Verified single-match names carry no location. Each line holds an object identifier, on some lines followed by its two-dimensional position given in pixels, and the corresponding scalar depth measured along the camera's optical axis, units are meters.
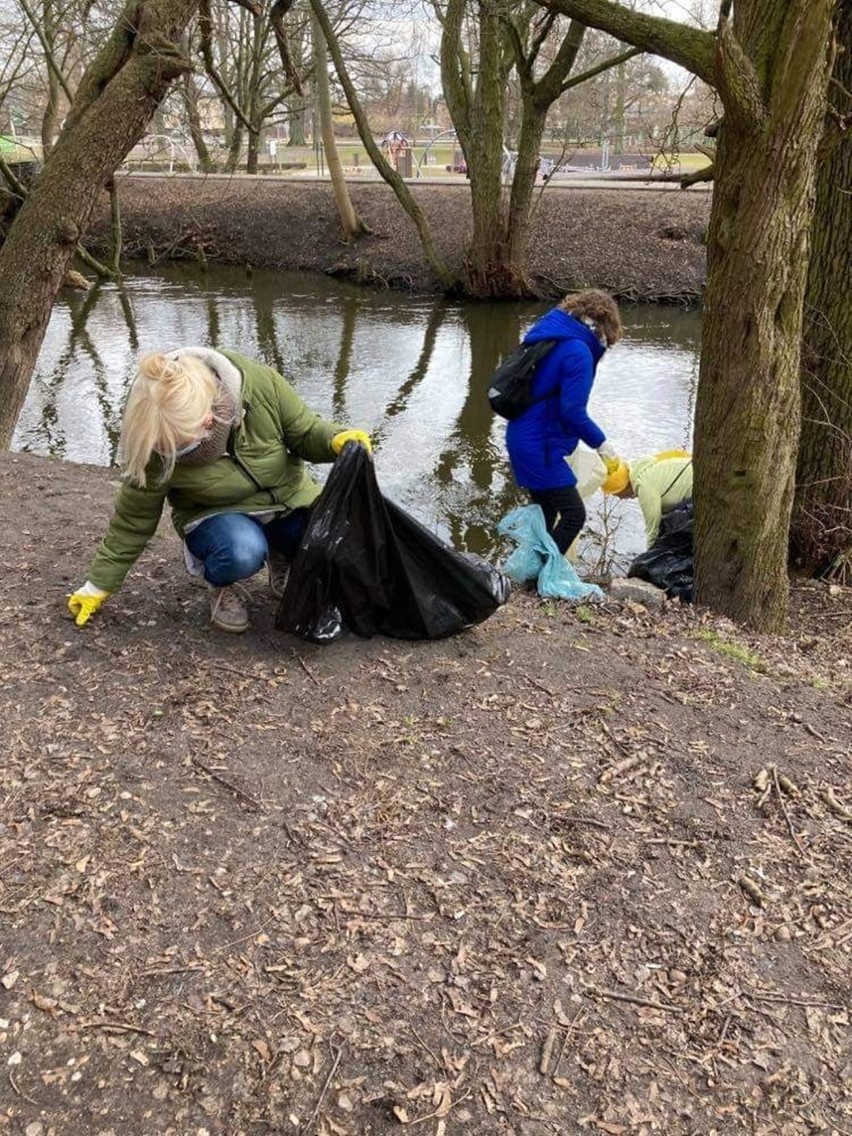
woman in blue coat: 4.84
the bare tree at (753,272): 3.55
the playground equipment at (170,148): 21.57
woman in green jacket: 3.06
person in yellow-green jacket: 5.68
